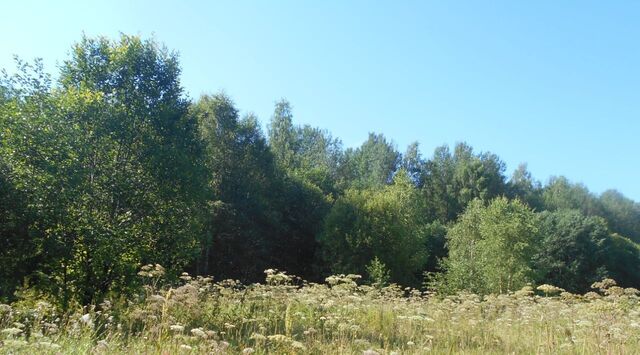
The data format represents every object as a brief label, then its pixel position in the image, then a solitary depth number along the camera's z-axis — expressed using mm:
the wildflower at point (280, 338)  4286
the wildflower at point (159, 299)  4651
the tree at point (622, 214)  63219
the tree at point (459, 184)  50906
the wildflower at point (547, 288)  7227
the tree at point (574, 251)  38000
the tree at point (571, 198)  60188
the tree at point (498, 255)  23188
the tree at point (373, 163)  52031
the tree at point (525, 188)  54906
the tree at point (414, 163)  55656
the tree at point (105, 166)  9320
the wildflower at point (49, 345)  3689
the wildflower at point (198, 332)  4127
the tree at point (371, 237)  29359
